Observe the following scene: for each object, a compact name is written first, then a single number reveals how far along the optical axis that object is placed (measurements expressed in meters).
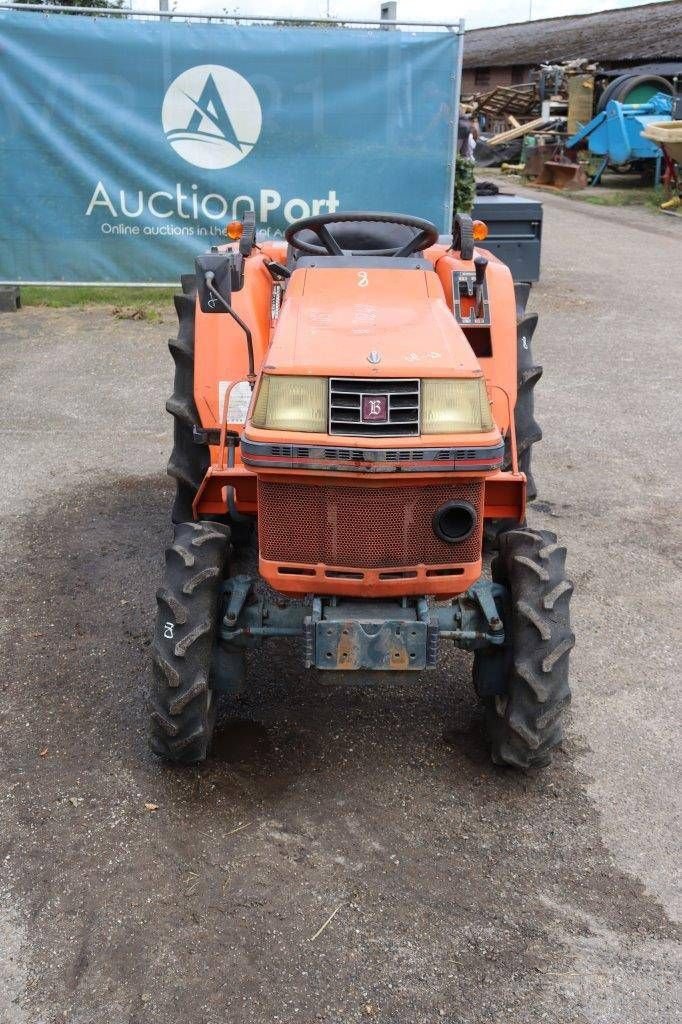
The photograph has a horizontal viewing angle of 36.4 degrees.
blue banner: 9.34
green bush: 11.34
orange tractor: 3.00
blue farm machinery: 22.08
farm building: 33.28
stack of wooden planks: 28.42
